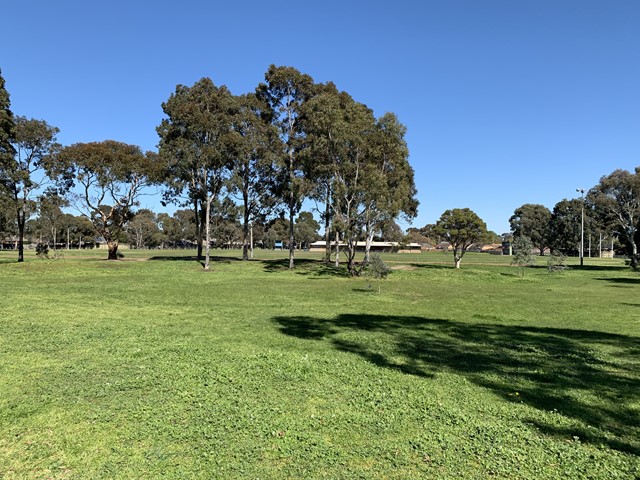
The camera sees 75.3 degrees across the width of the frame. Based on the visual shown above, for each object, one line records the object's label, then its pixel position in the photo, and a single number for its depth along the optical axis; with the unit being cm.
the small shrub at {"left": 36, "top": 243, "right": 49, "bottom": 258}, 4591
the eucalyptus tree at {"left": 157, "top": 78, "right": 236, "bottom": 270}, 3575
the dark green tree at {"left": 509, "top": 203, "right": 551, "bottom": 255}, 11262
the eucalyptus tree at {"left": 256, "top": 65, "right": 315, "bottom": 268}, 3909
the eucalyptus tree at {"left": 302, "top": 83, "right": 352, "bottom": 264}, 3105
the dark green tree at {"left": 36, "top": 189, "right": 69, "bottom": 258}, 9996
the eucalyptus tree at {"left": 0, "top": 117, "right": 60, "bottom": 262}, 3516
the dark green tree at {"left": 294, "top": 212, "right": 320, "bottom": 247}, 15088
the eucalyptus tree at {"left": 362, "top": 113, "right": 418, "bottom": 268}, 3084
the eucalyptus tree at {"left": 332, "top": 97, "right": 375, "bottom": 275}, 3103
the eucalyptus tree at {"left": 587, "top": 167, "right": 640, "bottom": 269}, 4372
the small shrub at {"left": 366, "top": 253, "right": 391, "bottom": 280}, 2544
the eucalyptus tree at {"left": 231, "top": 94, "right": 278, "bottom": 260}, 3706
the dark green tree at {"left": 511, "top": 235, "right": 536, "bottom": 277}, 3534
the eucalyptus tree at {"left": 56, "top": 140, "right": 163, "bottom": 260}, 3906
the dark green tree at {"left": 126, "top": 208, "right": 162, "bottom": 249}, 12375
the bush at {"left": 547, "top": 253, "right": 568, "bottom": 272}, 3721
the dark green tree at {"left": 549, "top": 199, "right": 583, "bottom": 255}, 9926
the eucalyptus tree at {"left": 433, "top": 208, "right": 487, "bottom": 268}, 4478
